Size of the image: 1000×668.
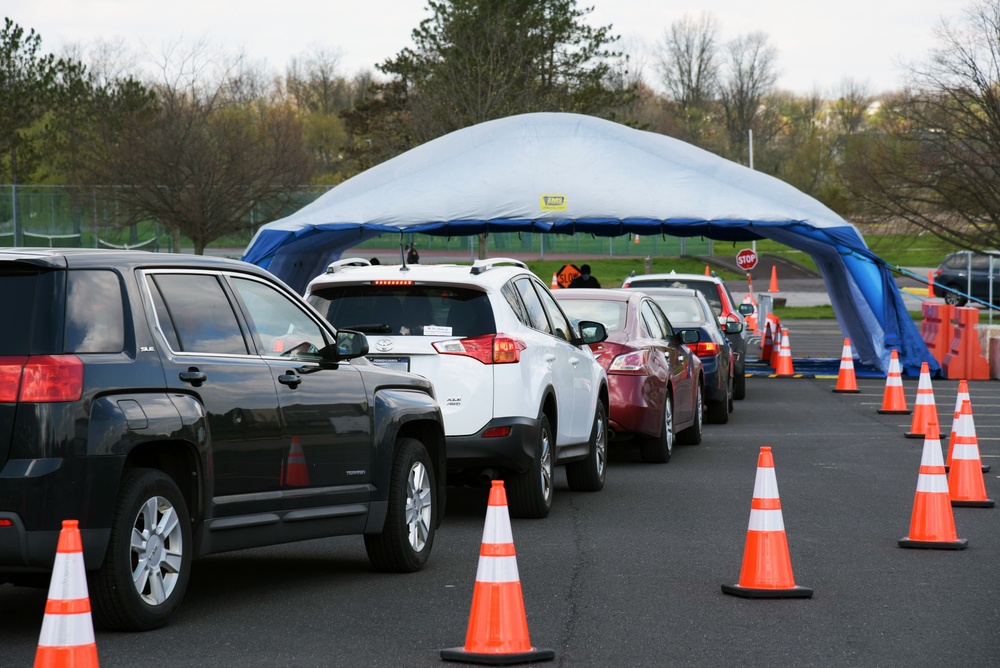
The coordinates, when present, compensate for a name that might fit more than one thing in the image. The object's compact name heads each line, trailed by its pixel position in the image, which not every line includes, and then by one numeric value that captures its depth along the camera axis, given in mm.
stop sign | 44562
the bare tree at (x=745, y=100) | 100812
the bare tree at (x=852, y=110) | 104500
